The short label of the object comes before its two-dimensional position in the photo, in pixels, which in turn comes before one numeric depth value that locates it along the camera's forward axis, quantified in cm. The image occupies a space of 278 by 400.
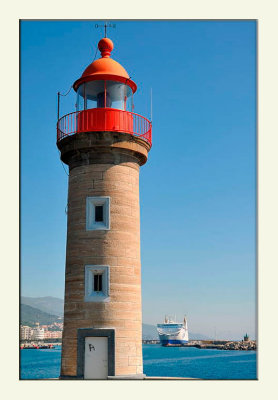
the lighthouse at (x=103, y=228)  1644
